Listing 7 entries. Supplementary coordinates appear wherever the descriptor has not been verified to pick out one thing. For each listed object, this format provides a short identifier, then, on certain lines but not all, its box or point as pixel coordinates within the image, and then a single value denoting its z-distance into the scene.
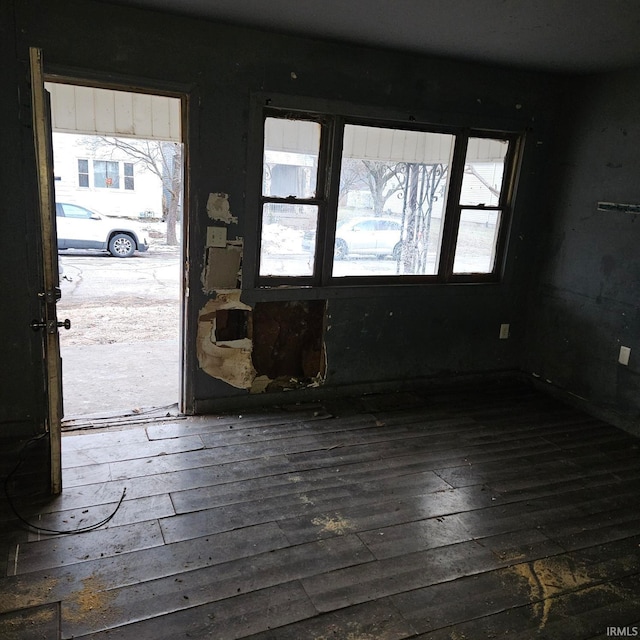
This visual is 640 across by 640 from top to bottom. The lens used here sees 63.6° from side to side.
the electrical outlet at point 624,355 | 3.70
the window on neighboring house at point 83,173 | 12.20
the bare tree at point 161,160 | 11.98
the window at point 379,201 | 3.52
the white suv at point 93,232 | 10.06
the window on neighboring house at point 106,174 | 12.37
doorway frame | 2.85
